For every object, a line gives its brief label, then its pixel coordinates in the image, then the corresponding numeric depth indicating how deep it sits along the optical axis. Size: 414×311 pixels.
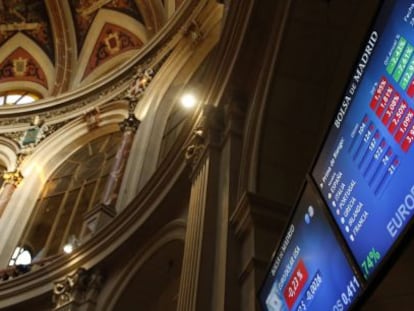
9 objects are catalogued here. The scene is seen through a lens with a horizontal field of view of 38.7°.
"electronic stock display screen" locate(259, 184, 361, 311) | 3.05
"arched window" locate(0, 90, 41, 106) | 17.42
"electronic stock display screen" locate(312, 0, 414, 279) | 2.65
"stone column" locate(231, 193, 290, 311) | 4.55
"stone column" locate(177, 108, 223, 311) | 4.79
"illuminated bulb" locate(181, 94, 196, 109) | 8.99
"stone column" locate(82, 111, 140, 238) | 9.27
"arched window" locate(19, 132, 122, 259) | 10.89
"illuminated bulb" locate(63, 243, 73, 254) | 8.80
